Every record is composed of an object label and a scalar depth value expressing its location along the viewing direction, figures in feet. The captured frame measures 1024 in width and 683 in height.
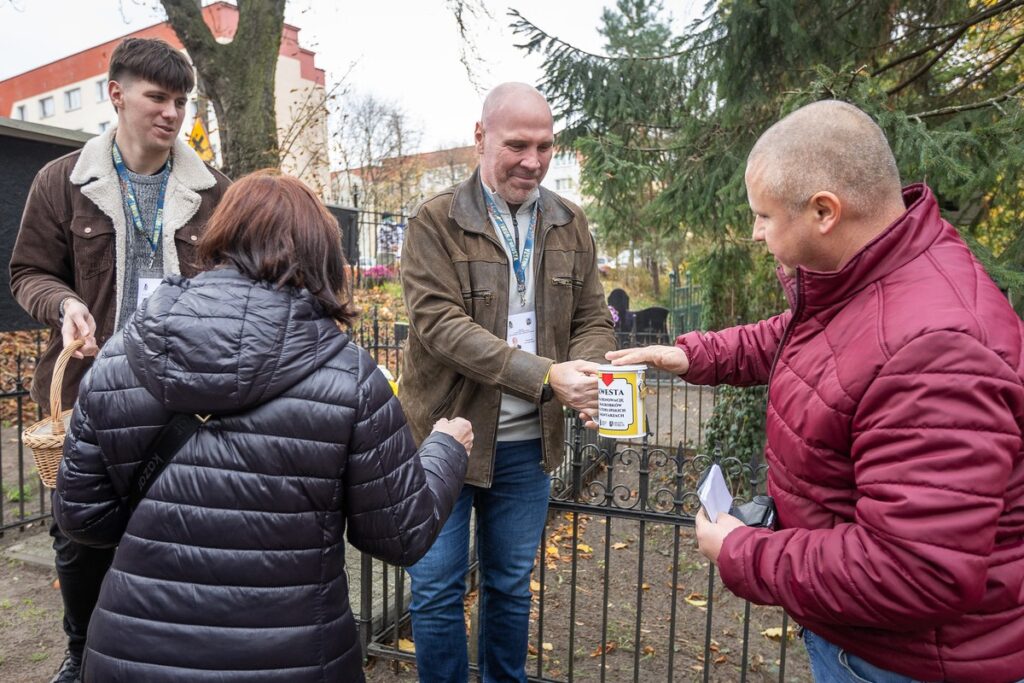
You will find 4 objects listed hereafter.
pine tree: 13.52
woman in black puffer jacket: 4.84
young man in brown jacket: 8.46
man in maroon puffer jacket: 3.78
